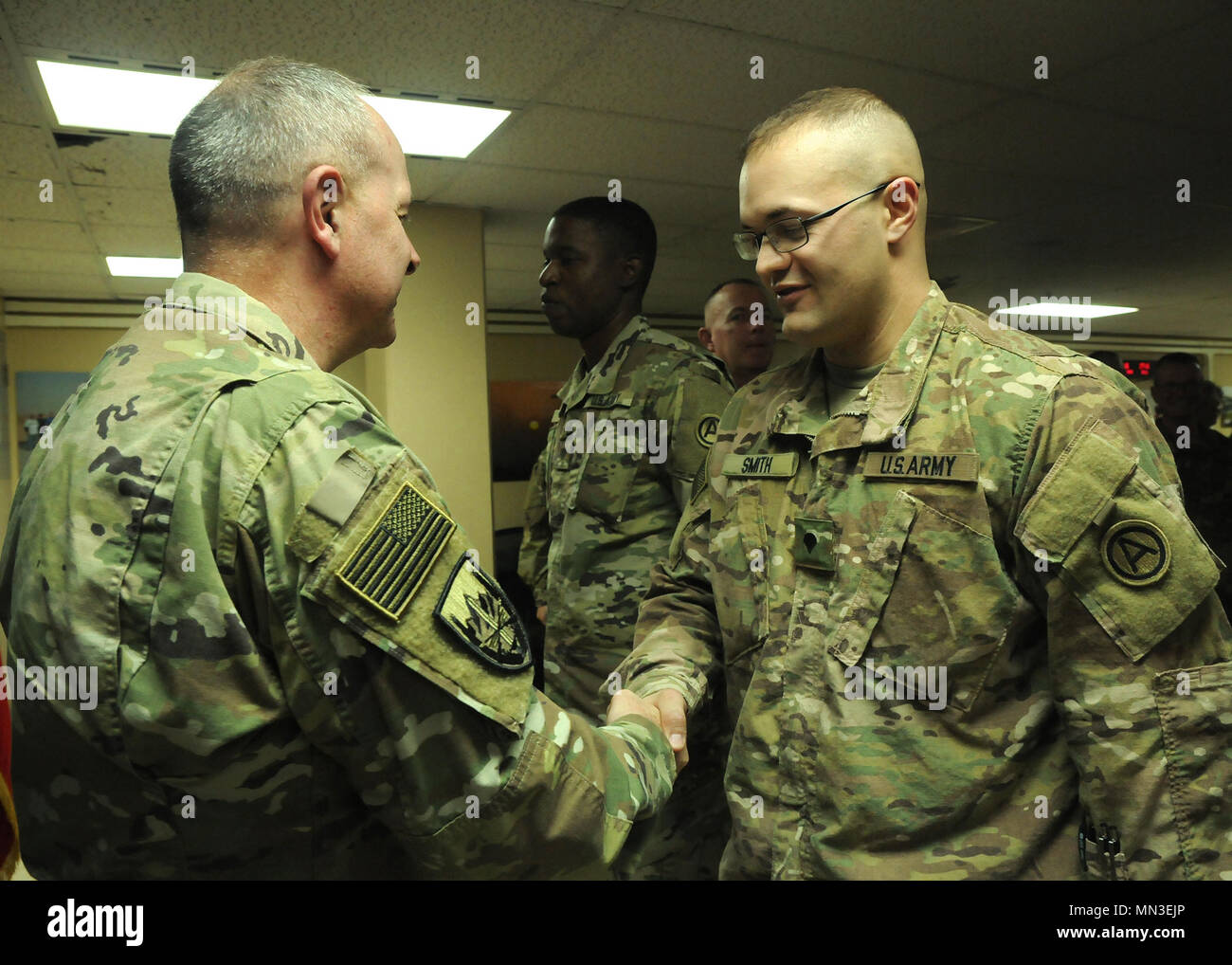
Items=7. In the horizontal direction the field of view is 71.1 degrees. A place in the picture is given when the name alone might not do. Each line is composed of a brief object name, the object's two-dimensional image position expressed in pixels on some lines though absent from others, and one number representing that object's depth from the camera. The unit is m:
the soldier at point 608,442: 2.28
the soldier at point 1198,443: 3.31
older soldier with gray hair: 0.78
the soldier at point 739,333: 3.30
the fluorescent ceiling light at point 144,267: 4.94
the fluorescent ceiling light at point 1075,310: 7.92
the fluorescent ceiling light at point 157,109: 2.63
